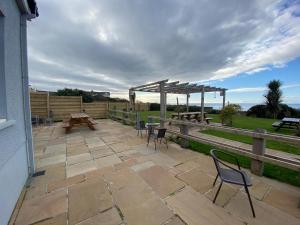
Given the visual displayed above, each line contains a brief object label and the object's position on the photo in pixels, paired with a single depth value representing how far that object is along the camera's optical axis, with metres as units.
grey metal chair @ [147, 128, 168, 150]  4.24
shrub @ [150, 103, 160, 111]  22.32
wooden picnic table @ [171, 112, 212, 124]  8.31
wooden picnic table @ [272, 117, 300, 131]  6.45
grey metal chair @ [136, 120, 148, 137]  6.01
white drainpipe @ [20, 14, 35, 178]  2.65
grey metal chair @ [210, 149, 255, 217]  1.73
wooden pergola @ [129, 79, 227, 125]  6.08
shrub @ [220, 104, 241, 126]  8.32
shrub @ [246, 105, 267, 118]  13.85
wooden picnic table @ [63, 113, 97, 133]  6.75
